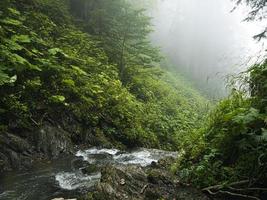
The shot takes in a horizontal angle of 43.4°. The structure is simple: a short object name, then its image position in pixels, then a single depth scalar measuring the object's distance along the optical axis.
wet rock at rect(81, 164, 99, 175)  7.92
